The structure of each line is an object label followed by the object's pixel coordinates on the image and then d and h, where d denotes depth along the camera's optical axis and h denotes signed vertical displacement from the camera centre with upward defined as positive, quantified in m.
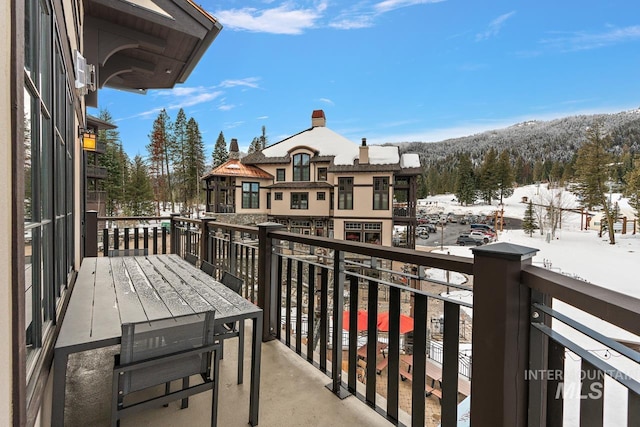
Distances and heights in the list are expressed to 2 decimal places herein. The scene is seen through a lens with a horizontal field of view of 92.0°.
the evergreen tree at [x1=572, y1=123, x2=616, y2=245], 25.52 +2.92
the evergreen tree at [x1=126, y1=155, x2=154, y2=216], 26.36 +0.89
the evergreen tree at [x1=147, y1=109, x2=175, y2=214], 29.56 +5.38
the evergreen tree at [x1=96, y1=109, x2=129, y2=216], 24.95 +2.52
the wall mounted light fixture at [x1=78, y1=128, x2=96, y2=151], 4.16 +0.86
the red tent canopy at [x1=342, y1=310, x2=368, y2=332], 7.62 -3.06
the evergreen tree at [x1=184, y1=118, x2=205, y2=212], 29.97 +4.39
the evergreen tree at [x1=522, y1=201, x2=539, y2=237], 31.10 -1.42
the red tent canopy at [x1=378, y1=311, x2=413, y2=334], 7.13 -3.08
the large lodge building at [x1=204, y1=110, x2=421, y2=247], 15.77 +0.96
